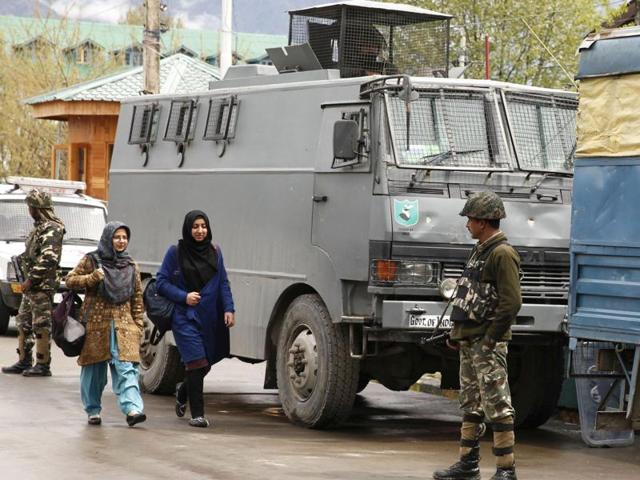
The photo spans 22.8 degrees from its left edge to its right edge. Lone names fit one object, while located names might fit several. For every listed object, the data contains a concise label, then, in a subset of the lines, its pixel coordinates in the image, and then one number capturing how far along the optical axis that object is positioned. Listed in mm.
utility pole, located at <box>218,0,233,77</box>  28562
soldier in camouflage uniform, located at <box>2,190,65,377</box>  16109
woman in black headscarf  12773
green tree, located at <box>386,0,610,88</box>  30359
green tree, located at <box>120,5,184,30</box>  68869
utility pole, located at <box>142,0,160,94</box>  25000
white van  21844
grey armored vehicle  12117
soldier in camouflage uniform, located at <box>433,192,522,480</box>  9867
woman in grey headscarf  12609
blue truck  11148
